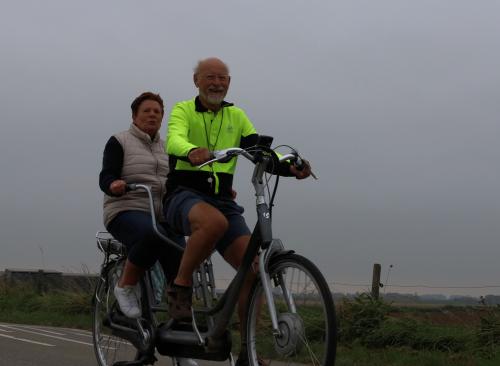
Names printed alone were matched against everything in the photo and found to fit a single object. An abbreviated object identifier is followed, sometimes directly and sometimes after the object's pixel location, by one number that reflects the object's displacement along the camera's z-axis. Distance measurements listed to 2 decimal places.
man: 4.45
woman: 5.11
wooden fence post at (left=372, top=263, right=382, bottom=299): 11.39
